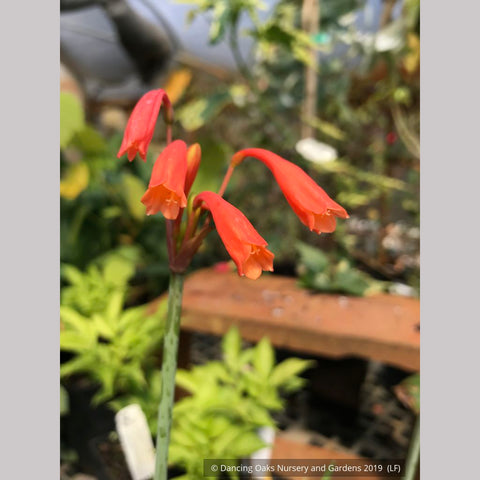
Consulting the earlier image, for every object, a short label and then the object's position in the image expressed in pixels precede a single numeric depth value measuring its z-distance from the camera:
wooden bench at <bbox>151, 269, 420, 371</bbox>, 0.63
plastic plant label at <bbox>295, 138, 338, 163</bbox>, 0.86
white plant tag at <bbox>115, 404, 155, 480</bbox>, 0.39
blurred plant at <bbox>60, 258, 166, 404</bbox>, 0.53
